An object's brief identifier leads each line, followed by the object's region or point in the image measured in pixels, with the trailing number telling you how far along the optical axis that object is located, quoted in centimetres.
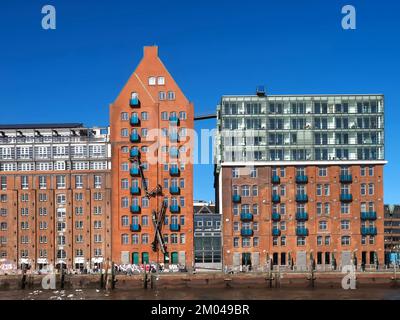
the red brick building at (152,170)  11112
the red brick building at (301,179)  11081
